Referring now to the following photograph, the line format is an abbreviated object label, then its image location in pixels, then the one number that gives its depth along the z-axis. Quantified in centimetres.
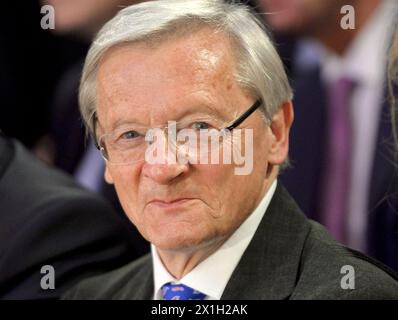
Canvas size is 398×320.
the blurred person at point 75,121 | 471
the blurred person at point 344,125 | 460
